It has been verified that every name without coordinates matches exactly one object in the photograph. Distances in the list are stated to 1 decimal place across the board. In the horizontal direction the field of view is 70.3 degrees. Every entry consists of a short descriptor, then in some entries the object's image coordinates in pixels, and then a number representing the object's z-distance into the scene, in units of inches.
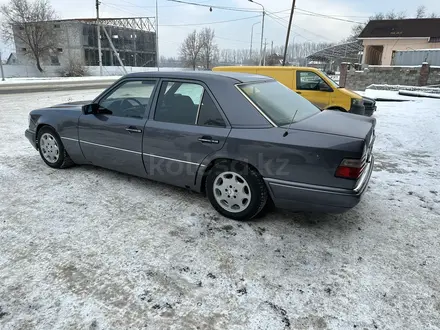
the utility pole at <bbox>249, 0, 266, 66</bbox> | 1628.0
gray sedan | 111.7
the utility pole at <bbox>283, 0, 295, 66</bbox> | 1093.8
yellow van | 344.5
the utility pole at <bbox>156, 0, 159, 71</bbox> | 1588.3
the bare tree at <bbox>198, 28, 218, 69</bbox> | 2472.9
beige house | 1327.5
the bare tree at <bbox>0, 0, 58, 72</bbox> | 1647.4
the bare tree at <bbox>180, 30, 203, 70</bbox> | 2445.9
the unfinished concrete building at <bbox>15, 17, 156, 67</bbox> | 2002.6
